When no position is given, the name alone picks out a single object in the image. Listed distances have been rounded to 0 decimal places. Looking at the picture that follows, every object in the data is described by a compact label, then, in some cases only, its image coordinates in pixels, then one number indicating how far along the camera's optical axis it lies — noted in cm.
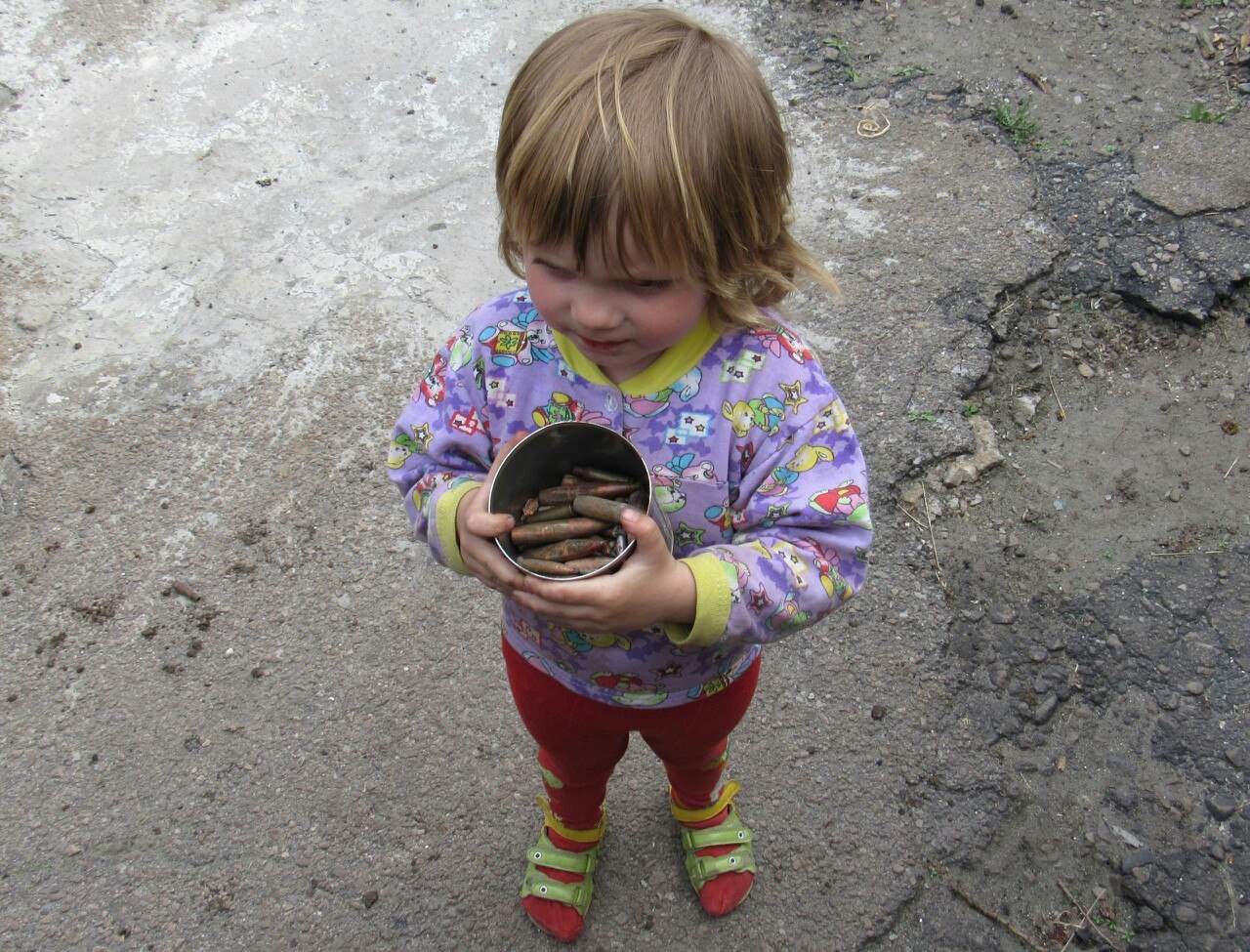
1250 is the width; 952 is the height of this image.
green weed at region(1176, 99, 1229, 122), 362
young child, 121
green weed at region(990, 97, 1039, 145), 366
